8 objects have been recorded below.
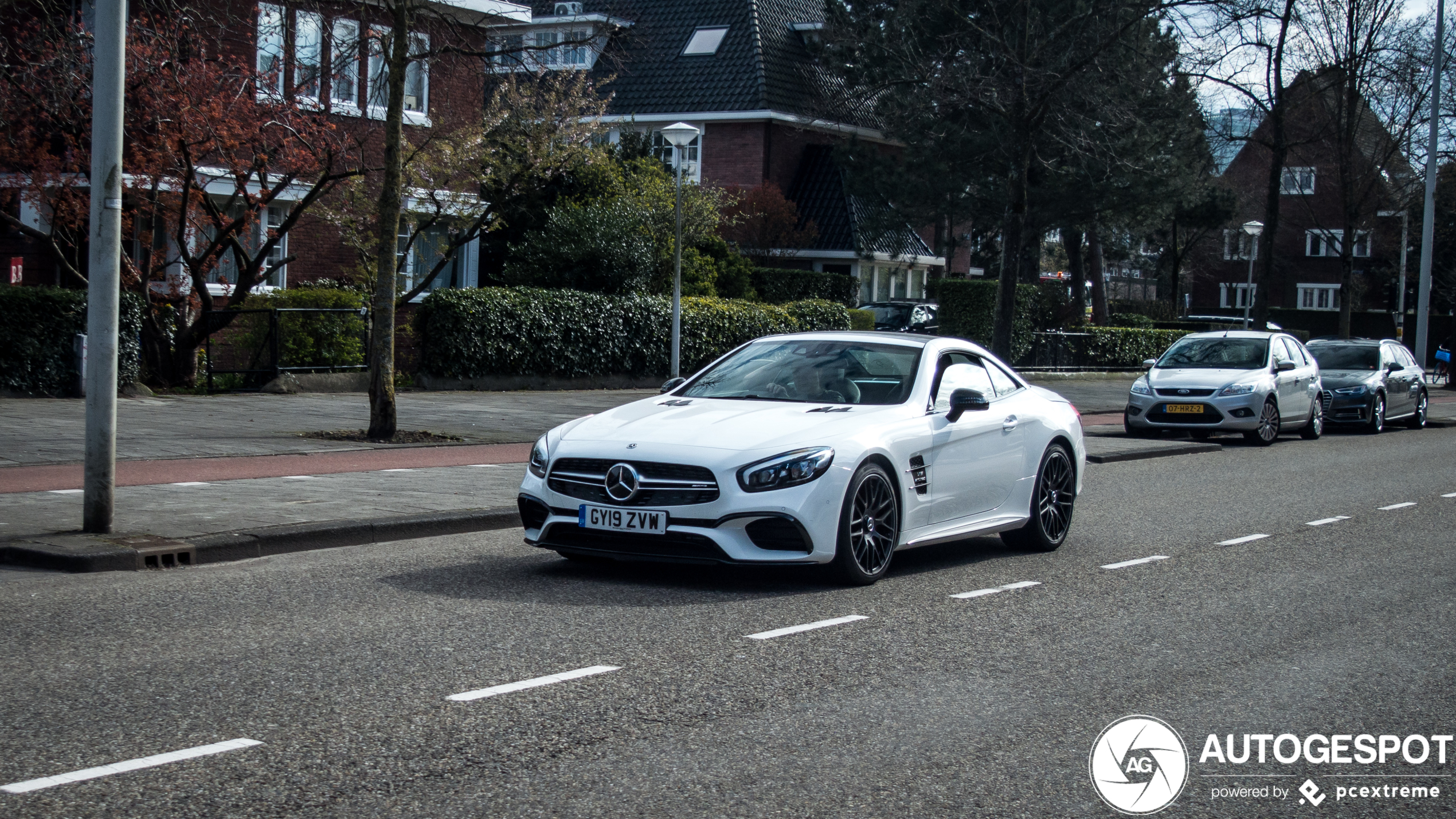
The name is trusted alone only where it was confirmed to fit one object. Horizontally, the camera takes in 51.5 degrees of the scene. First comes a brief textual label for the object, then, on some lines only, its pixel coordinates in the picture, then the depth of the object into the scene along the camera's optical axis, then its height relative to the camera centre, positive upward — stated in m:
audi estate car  24.55 -0.34
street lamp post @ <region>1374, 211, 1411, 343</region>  38.84 +1.61
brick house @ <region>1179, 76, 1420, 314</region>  39.25 +5.03
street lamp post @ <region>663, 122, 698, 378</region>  21.22 +2.71
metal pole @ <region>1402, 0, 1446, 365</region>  36.09 +3.59
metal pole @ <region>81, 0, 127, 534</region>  9.05 +0.31
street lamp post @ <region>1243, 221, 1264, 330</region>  37.09 +3.22
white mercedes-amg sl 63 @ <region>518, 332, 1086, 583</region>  7.96 -0.67
